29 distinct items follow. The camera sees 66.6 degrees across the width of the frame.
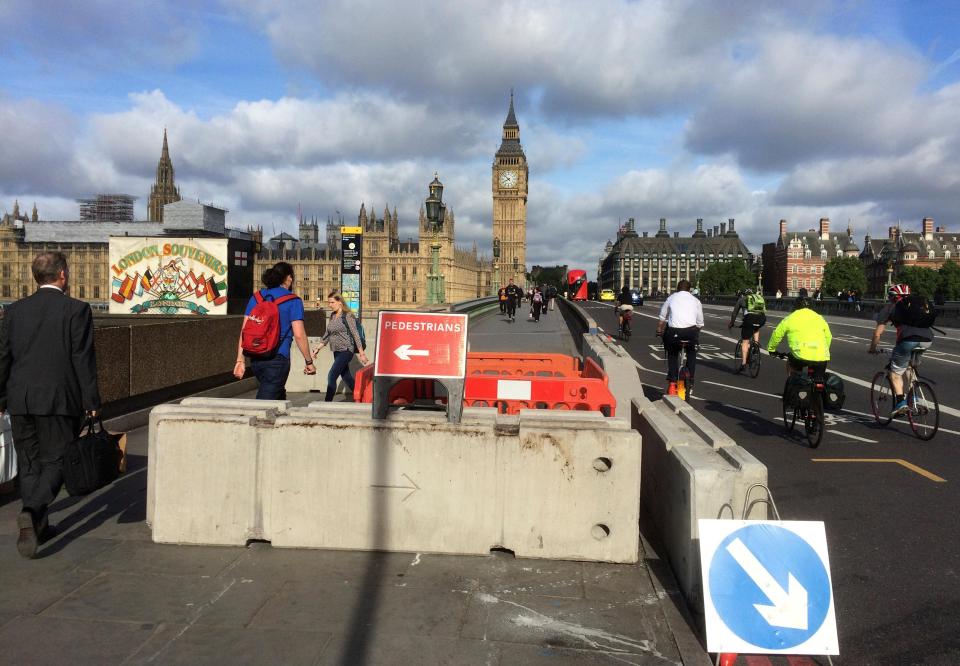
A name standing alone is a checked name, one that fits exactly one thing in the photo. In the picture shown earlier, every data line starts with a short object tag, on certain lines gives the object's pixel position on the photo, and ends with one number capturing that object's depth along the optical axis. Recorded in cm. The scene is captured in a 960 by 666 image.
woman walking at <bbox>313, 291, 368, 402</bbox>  985
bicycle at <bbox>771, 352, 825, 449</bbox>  831
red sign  514
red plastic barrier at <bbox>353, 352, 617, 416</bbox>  773
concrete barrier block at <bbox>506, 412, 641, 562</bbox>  467
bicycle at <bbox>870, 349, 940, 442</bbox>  883
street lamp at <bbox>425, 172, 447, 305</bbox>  2574
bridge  363
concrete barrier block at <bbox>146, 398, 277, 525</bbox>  494
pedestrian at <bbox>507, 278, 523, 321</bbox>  3387
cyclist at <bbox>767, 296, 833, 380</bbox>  857
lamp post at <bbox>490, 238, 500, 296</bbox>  4938
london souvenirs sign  1764
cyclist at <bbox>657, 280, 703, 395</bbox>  1088
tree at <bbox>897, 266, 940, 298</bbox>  11068
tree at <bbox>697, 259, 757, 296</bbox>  14475
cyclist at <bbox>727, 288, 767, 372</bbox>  1570
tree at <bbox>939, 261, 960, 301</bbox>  11044
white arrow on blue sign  340
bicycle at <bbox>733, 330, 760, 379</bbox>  1567
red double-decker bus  8356
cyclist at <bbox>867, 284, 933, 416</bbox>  916
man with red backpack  666
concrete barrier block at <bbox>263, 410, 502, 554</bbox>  474
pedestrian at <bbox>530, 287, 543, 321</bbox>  3403
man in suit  461
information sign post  2358
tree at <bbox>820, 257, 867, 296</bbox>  12288
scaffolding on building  15562
